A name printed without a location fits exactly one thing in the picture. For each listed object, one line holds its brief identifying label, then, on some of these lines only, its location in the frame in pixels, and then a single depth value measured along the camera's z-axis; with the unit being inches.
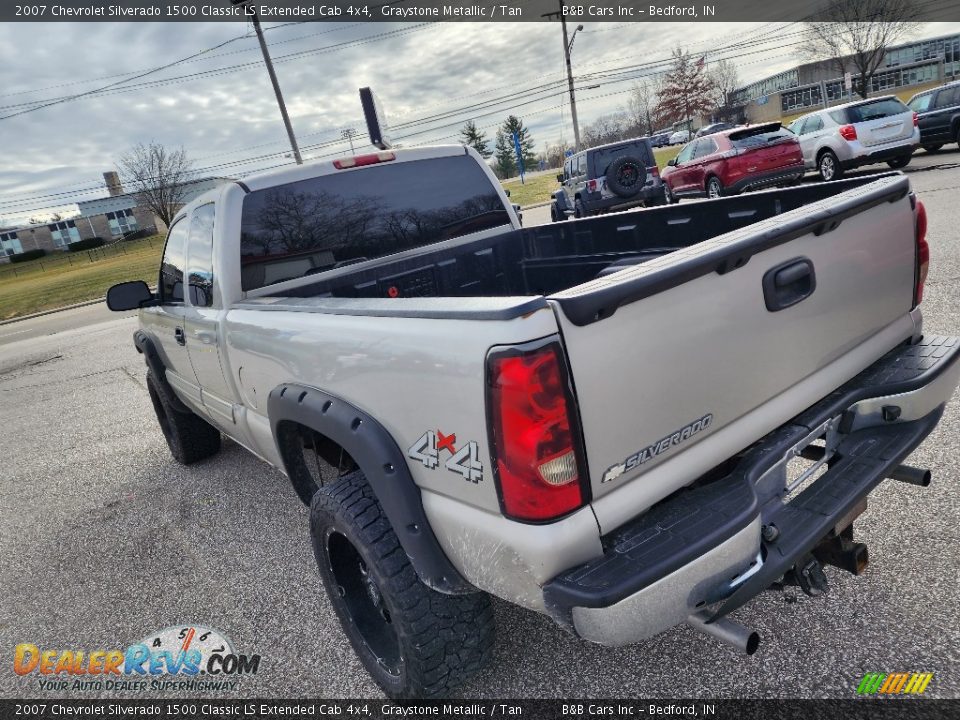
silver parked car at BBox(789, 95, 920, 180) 510.6
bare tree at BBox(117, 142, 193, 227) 2231.8
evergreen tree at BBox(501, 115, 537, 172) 4207.7
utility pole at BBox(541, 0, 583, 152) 1315.2
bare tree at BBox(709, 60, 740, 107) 2623.0
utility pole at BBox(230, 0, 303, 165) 1008.2
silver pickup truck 62.4
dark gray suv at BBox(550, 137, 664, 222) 513.7
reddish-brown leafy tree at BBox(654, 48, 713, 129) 2415.1
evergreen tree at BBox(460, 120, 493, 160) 3917.3
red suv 527.8
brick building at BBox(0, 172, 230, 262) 3563.0
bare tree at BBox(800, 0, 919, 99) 1354.6
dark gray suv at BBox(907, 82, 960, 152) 573.9
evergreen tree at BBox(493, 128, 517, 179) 4318.4
